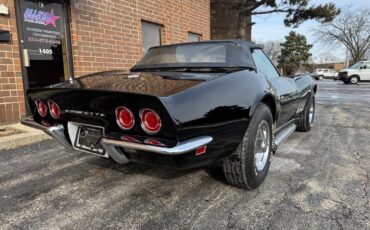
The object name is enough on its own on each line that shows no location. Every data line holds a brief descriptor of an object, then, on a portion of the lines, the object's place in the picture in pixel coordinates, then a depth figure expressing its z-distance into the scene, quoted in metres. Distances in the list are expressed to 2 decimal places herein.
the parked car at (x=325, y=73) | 40.19
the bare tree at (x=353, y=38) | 44.16
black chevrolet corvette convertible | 1.94
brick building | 5.09
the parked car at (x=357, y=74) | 23.14
